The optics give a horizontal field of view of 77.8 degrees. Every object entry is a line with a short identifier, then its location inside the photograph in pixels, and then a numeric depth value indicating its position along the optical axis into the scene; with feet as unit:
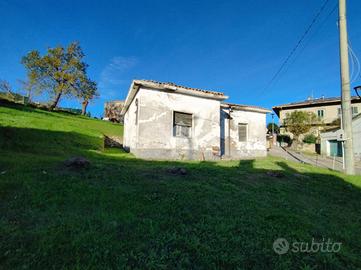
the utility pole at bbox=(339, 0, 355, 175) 30.99
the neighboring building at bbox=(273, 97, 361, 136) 94.80
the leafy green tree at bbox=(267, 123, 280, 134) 116.62
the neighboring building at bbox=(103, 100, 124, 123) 106.93
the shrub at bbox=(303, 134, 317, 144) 93.56
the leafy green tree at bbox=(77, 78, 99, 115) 92.22
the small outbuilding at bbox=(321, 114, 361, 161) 68.80
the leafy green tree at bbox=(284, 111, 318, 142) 92.84
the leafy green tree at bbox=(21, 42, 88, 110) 85.92
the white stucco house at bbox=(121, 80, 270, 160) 35.09
